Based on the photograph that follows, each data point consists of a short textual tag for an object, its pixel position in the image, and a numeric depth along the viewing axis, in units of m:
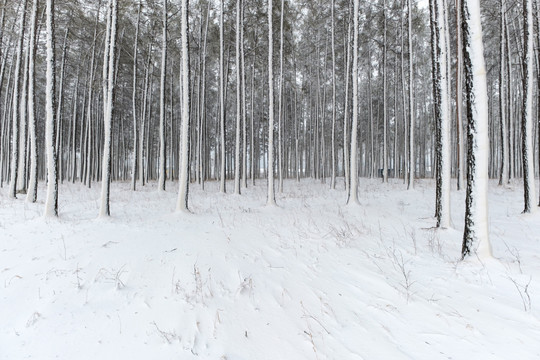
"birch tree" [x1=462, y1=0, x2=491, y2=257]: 3.87
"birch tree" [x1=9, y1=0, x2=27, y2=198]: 9.93
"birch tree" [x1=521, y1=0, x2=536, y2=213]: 7.41
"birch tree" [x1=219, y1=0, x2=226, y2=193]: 11.88
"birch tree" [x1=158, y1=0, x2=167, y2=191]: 11.69
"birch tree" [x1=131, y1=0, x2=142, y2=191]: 12.87
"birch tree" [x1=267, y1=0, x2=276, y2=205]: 9.12
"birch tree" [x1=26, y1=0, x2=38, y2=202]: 8.21
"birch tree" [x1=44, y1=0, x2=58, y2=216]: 6.72
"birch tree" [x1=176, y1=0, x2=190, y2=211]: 7.48
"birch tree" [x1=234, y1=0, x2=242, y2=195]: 11.24
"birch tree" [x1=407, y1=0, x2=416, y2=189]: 11.94
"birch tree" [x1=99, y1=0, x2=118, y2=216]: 6.88
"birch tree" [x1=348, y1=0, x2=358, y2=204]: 8.54
